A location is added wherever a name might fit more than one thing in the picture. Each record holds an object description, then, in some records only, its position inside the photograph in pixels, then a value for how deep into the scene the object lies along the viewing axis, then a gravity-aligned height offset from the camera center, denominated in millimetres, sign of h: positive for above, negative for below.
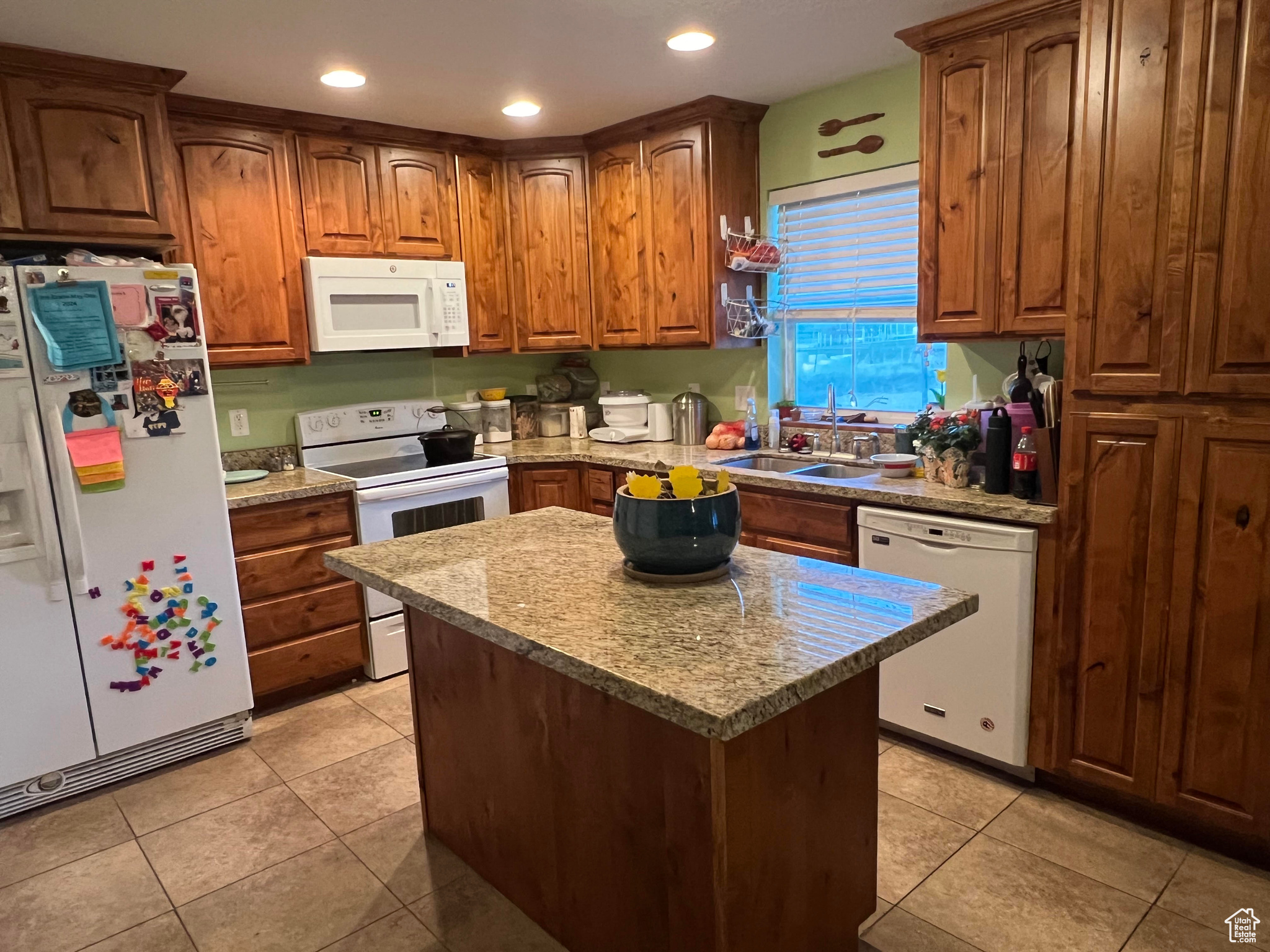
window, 3340 +165
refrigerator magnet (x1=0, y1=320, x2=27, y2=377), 2445 +61
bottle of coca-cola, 2473 -407
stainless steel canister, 4008 -356
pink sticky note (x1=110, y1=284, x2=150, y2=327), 2639 +195
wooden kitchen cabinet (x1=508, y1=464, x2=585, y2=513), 3934 -628
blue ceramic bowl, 1651 -370
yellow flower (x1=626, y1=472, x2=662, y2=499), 1710 -287
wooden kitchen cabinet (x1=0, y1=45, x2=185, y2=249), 2639 +708
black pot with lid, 3750 -409
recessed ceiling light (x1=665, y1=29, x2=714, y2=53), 2762 +996
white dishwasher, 2477 -936
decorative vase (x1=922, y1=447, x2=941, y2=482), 2828 -442
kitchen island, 1355 -751
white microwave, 3537 +232
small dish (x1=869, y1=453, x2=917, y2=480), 3004 -471
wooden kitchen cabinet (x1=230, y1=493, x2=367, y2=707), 3195 -930
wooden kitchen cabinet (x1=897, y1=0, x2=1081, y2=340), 2439 +486
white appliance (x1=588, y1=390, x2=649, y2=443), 4121 -348
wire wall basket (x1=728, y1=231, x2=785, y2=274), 3596 +371
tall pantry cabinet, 1973 -233
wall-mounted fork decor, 3346 +842
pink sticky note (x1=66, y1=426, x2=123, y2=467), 2576 -238
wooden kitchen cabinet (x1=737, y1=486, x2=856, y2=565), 2896 -667
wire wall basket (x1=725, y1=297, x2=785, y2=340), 3688 +85
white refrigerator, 2523 -533
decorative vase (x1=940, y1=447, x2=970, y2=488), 2738 -443
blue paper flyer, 2496 +140
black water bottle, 2547 -374
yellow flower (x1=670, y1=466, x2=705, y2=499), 1698 -280
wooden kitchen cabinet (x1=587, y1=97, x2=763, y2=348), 3594 +573
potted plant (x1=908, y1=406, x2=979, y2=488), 2744 -372
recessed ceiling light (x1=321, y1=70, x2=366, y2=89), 2988 +999
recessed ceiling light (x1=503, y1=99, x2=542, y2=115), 3443 +996
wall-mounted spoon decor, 3281 +741
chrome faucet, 3506 -344
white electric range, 3488 -526
